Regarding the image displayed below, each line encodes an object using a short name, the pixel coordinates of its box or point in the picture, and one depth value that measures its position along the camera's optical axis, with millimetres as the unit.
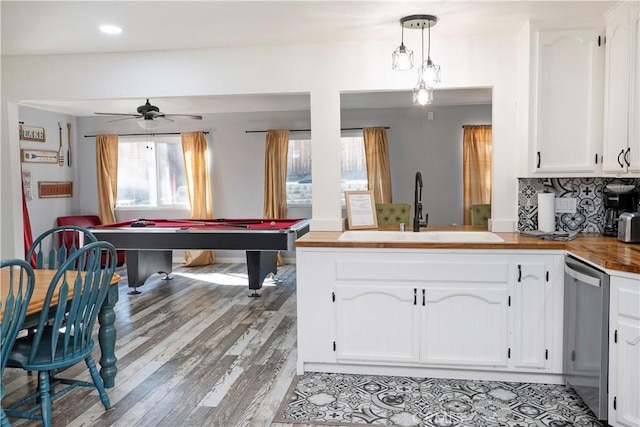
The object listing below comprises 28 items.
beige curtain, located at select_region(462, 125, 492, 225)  7012
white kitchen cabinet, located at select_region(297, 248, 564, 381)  2926
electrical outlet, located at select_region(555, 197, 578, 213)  3441
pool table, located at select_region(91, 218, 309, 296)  4902
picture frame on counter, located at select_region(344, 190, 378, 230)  3709
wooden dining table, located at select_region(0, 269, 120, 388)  2914
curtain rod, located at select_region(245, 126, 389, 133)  7507
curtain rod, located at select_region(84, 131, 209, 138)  7832
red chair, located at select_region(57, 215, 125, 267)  7473
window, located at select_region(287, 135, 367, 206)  7457
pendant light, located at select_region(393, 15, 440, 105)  3057
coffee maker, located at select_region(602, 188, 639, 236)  3133
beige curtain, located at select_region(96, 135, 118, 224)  7918
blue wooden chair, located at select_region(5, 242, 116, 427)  2375
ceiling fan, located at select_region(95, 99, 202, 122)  5535
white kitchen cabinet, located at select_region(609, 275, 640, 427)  2217
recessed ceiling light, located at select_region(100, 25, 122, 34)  3273
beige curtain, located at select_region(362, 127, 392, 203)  7207
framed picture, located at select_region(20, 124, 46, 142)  6891
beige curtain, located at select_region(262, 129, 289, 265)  7465
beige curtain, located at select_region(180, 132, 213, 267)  7652
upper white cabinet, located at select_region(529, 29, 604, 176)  3152
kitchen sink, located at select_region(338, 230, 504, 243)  3303
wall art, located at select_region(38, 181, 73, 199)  7320
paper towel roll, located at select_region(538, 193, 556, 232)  3322
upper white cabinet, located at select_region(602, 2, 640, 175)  2766
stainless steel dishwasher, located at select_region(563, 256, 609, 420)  2365
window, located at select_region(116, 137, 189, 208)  8016
